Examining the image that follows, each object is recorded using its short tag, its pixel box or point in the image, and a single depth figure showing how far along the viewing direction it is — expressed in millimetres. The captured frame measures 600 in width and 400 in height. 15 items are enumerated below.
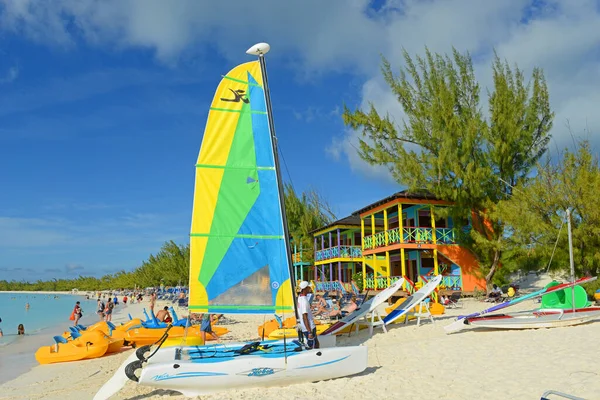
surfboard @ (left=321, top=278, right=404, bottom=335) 11281
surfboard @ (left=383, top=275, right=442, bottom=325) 12289
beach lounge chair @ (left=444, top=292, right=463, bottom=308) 18766
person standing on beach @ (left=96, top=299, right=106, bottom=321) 28734
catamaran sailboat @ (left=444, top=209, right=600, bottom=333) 10906
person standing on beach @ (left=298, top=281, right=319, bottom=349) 8570
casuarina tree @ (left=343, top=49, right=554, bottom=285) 21062
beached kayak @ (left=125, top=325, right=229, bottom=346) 13602
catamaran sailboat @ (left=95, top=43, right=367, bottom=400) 8086
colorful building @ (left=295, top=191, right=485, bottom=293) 22938
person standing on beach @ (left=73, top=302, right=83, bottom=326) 23778
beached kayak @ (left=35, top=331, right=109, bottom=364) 12578
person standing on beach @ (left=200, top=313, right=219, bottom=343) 11818
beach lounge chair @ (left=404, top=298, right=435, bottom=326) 12647
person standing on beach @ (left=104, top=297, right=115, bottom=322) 24534
